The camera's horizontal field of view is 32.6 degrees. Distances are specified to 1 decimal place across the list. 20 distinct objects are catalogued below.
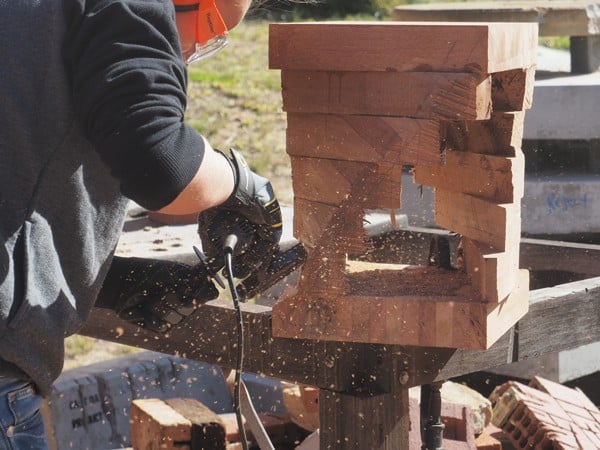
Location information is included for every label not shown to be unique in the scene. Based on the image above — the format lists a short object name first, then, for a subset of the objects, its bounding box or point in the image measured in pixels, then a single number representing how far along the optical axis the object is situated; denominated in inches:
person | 66.9
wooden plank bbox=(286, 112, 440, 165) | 80.4
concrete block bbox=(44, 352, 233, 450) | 140.0
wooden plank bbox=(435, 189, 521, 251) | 84.4
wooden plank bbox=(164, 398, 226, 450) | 120.6
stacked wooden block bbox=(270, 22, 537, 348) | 79.0
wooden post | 91.7
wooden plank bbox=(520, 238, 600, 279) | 132.3
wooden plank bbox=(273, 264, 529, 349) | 84.4
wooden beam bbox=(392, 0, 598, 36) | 217.8
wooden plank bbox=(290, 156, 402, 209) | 83.1
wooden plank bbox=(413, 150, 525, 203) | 85.0
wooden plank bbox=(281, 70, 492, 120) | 78.3
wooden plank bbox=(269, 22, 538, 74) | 77.4
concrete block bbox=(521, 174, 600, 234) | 181.0
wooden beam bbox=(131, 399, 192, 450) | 119.6
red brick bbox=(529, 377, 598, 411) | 139.9
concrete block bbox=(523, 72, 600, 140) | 184.9
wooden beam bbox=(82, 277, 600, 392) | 92.4
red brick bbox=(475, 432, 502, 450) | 127.7
